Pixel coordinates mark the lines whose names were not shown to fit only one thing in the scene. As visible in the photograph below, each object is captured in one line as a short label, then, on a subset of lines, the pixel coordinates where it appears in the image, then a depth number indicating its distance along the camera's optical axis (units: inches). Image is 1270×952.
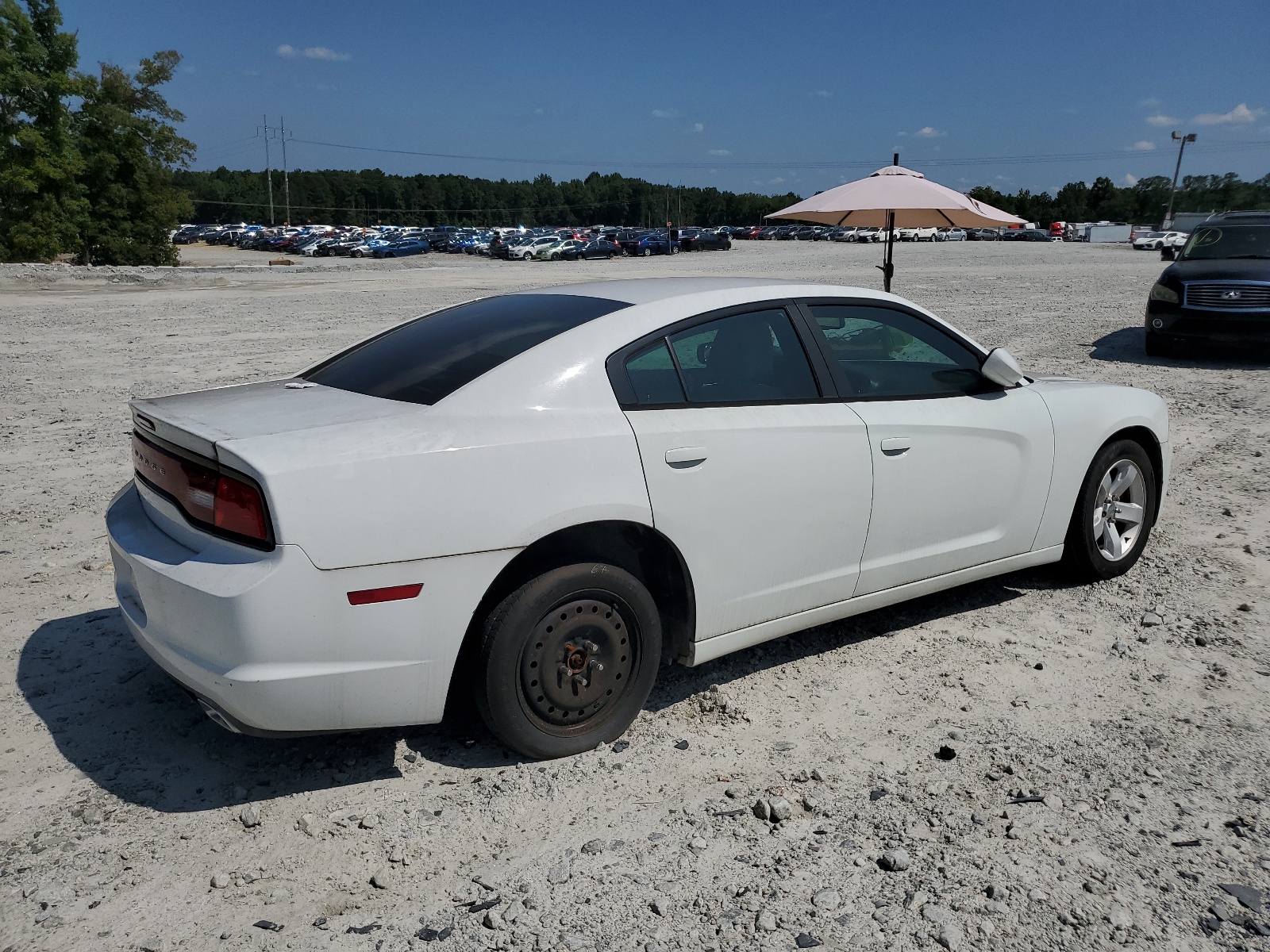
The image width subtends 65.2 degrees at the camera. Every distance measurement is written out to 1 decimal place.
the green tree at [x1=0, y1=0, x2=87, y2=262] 1838.1
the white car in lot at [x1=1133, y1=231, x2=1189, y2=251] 2568.9
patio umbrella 503.5
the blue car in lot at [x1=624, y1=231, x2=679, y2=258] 2459.4
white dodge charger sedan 114.5
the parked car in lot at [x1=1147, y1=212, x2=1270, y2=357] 486.0
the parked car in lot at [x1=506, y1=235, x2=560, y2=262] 2268.7
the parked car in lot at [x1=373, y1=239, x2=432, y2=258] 2507.4
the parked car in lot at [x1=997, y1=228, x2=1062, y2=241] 3636.8
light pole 3358.8
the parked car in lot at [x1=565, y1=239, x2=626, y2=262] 2299.5
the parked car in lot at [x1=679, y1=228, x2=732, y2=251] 2591.0
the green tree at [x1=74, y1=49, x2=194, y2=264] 2025.1
